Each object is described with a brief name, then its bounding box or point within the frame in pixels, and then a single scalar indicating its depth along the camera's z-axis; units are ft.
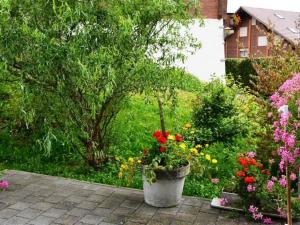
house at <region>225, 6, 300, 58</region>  132.11
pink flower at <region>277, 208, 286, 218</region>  16.40
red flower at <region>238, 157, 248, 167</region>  18.17
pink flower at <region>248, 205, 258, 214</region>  16.93
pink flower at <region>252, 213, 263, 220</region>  16.70
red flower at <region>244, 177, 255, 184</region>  17.13
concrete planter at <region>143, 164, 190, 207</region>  17.98
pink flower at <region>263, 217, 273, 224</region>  16.66
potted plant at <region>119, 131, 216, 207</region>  17.88
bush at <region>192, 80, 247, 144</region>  26.96
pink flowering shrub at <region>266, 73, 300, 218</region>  12.50
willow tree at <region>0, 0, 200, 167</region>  16.85
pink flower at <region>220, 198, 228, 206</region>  18.17
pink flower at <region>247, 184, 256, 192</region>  16.97
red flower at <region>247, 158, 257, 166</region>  18.39
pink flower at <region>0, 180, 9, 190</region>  20.13
